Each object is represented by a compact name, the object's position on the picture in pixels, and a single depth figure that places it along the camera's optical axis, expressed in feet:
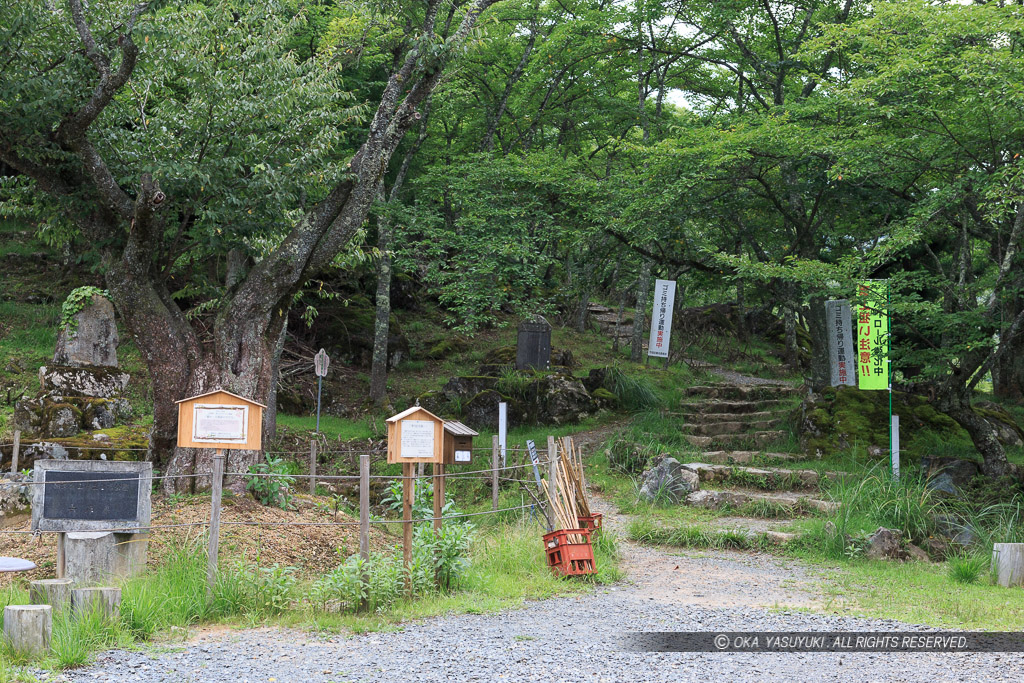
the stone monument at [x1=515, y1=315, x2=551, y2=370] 56.65
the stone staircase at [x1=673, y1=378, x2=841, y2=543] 33.86
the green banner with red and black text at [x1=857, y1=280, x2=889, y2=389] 38.88
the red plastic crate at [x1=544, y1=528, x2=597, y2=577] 23.81
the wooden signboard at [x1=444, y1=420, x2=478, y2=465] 26.71
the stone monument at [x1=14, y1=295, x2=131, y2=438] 36.68
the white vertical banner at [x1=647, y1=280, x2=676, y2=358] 55.47
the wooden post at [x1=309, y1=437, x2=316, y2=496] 34.06
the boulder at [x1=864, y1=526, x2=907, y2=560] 27.78
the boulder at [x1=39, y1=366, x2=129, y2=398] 38.65
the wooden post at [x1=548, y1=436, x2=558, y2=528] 26.00
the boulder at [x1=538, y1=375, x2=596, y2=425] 53.26
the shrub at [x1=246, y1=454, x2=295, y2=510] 27.12
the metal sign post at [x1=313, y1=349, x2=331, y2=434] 48.79
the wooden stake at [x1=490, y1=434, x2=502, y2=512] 31.44
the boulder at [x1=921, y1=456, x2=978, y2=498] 34.09
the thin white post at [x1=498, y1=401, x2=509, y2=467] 41.51
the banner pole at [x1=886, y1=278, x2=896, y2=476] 35.09
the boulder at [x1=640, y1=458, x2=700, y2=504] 36.50
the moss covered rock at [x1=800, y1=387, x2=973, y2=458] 42.01
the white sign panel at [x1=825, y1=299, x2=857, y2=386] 46.24
